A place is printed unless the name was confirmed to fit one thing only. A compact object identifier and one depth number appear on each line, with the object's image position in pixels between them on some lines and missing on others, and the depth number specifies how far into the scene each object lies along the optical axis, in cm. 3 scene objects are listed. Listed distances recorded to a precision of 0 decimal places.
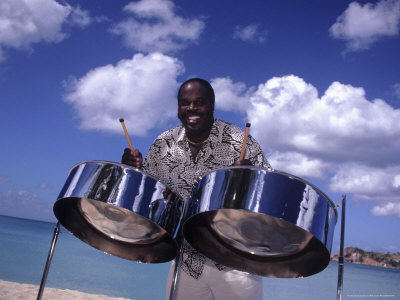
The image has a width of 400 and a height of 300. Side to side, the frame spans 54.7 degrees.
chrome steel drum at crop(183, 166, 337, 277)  119
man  167
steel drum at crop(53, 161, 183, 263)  132
